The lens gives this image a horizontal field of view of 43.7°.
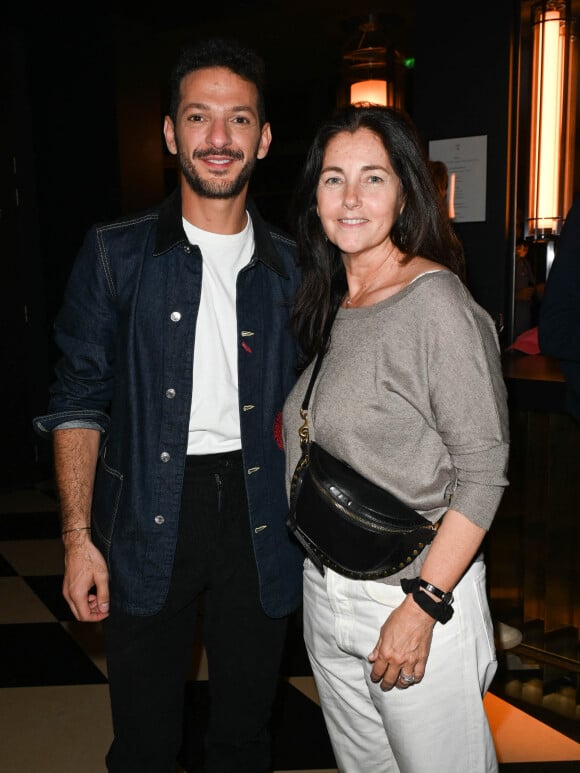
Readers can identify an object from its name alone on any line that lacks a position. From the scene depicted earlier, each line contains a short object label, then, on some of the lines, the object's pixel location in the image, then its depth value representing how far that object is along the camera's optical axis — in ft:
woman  3.79
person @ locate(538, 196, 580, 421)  5.87
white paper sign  10.70
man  4.67
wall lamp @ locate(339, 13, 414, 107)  13.20
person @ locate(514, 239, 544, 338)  10.92
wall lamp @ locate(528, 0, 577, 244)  10.20
